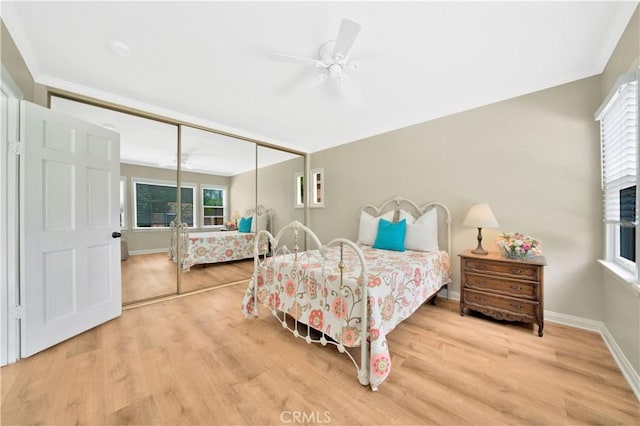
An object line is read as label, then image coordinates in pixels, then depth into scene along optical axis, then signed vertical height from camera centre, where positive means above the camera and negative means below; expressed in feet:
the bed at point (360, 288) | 5.11 -2.14
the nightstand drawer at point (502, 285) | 7.19 -2.38
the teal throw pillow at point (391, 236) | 9.84 -1.00
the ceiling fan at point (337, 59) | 5.13 +4.06
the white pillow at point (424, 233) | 9.66 -0.89
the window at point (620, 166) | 5.18 +1.21
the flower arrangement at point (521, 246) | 7.42 -1.07
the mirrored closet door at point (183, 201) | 9.93 +0.55
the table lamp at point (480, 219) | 8.13 -0.21
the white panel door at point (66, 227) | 6.15 -0.47
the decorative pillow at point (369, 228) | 11.37 -0.76
